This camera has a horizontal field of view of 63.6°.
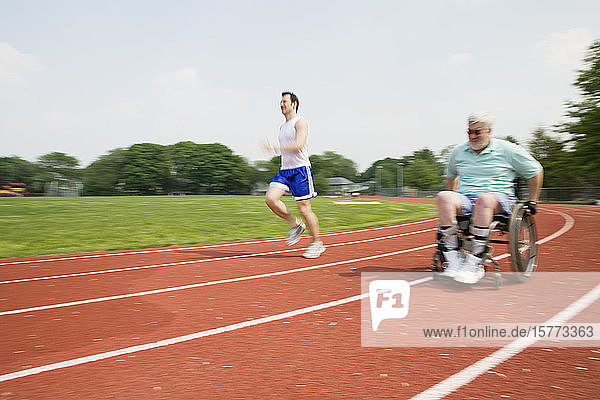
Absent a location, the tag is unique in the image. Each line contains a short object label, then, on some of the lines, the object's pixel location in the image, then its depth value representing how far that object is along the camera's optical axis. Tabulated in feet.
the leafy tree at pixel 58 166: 381.40
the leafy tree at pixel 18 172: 361.10
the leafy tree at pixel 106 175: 326.24
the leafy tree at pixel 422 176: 318.65
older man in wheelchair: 13.96
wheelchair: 14.16
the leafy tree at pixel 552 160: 126.05
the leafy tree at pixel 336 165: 515.91
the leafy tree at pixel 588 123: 115.55
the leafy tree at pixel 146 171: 330.13
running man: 21.09
